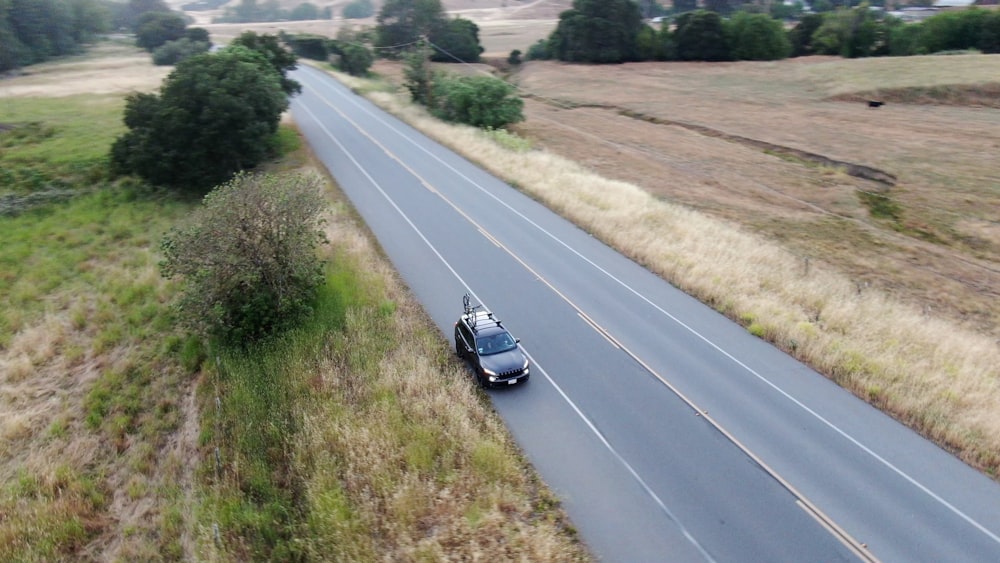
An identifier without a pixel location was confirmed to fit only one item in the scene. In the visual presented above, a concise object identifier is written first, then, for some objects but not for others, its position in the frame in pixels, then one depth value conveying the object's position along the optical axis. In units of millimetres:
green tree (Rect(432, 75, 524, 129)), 50219
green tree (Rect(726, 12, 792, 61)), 85562
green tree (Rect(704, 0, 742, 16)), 147100
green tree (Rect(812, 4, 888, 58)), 83375
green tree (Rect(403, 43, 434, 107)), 56719
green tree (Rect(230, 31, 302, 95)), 48581
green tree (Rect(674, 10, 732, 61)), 87250
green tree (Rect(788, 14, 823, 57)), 91625
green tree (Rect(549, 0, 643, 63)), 88875
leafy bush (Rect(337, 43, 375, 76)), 82500
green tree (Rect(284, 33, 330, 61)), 99938
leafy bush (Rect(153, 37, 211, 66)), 81188
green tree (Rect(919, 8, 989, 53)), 75312
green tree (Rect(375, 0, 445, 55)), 94562
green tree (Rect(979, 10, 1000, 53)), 73875
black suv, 16625
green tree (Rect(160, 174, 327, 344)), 19453
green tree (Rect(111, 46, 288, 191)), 34844
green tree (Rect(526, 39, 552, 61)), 98312
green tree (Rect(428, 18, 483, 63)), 95688
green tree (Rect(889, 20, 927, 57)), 79812
